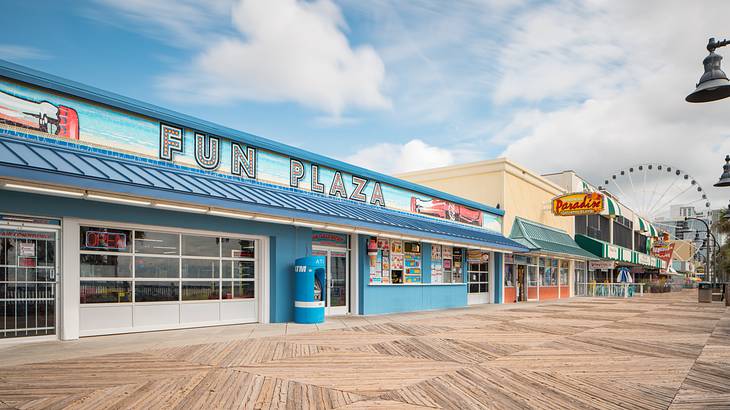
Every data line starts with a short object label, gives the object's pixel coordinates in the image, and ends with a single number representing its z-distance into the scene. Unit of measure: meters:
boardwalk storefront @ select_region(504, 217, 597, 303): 25.28
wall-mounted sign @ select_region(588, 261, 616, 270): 34.41
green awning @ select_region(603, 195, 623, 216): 32.17
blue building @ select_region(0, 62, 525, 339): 8.65
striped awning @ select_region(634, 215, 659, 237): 54.71
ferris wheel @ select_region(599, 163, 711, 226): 56.25
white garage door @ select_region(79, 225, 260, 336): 9.81
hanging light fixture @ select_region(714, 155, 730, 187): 11.88
